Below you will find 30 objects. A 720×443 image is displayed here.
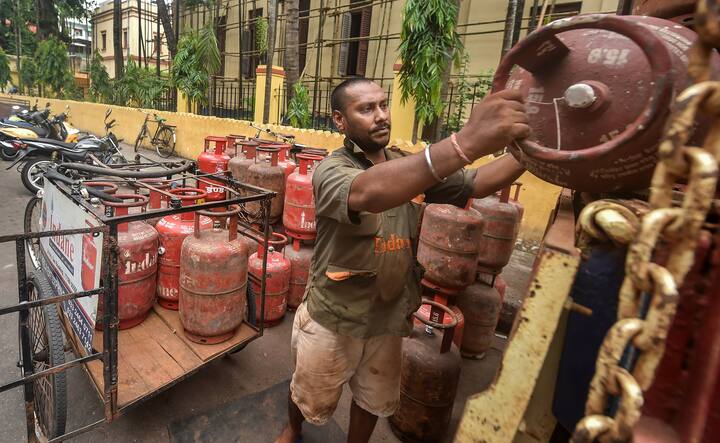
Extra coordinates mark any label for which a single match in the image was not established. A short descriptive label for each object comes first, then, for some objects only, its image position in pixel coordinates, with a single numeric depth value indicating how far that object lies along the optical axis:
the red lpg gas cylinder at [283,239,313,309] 3.94
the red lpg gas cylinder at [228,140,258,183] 4.89
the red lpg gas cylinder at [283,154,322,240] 3.96
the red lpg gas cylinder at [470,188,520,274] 3.47
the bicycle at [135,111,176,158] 12.01
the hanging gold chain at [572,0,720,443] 0.59
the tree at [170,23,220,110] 11.79
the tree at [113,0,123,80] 17.09
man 1.75
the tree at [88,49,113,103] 18.25
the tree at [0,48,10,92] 21.27
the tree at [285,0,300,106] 9.41
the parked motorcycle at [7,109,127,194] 6.99
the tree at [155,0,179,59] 14.98
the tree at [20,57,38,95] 22.16
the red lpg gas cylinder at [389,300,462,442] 2.46
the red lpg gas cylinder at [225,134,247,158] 5.87
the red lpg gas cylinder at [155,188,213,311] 2.88
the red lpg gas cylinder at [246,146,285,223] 4.63
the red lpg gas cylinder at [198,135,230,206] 5.38
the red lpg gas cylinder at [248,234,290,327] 3.49
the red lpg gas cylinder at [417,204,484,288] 2.97
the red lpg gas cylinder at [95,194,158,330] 2.52
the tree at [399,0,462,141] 5.86
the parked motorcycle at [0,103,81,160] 8.00
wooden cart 1.88
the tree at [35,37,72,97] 19.14
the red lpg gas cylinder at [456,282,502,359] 3.48
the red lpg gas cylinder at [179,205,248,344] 2.50
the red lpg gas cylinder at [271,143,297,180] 4.89
